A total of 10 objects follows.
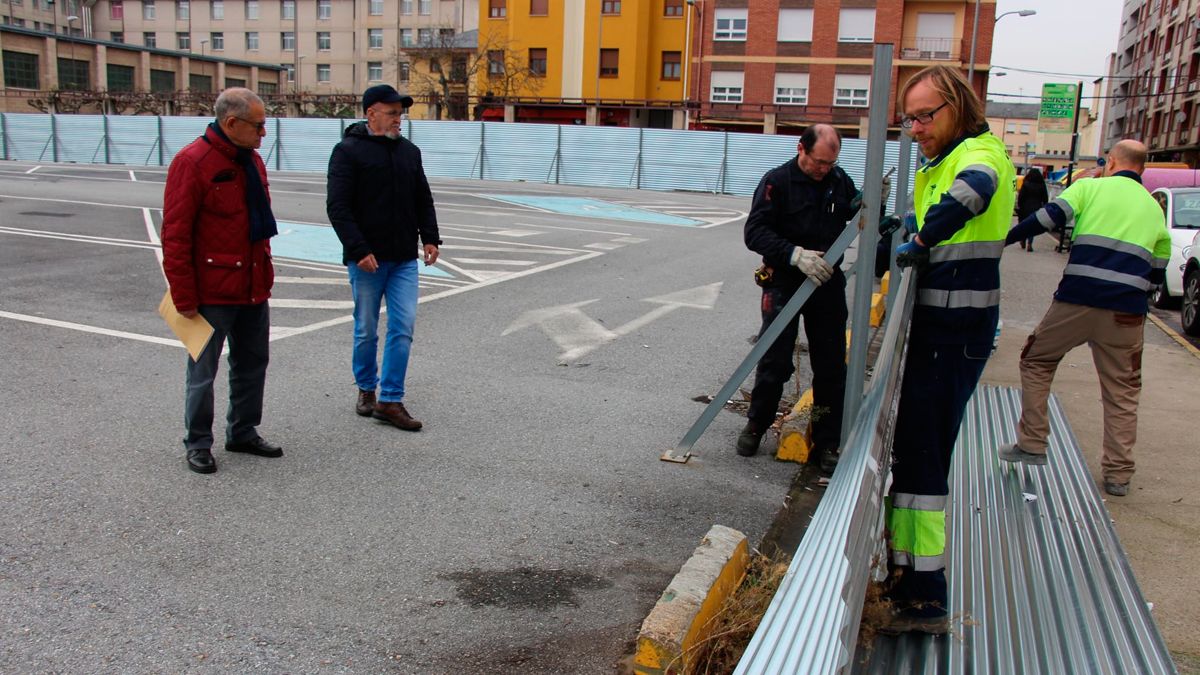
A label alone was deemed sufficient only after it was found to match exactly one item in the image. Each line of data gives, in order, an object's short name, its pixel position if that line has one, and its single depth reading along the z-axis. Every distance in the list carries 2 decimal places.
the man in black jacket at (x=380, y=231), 5.45
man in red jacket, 4.57
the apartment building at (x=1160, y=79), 57.38
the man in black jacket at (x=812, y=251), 4.95
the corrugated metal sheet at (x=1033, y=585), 3.26
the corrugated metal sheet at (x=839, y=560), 1.96
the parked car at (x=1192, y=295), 10.84
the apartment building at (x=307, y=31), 81.31
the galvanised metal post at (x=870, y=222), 3.75
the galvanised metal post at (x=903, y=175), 5.43
